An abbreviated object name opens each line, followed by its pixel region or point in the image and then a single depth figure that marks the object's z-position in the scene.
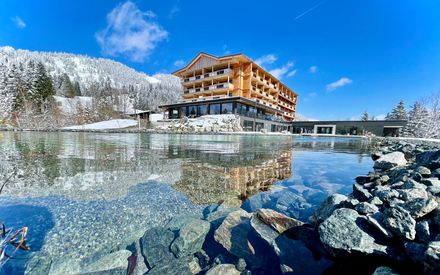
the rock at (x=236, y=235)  2.32
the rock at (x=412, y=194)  2.30
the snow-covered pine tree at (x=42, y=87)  40.72
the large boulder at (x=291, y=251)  2.01
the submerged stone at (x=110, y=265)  2.02
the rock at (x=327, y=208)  2.70
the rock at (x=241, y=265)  2.10
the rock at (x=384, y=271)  1.53
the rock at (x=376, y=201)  2.57
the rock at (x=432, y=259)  1.36
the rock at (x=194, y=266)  2.12
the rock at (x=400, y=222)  1.81
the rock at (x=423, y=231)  1.72
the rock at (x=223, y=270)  1.99
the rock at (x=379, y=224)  1.94
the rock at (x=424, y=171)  3.70
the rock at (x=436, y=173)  3.51
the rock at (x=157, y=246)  2.18
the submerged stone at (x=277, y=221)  2.56
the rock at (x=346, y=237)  1.86
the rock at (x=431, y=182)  2.96
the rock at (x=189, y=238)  2.31
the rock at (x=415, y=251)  1.57
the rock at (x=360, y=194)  2.98
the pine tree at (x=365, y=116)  58.41
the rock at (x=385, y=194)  2.49
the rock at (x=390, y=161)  5.97
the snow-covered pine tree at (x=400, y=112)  47.75
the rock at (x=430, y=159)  4.05
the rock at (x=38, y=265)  2.00
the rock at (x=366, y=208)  2.33
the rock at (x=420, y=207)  1.97
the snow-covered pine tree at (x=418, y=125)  27.78
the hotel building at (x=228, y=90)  31.34
